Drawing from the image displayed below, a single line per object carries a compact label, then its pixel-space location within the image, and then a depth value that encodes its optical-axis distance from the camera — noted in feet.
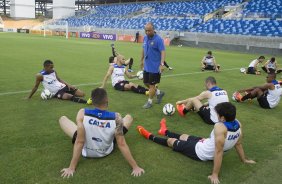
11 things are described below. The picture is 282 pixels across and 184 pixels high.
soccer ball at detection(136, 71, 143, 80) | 35.18
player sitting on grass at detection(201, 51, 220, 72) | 45.13
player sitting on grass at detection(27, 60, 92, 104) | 22.97
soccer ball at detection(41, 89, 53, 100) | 23.50
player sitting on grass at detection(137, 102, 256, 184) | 12.01
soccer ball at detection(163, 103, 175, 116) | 20.62
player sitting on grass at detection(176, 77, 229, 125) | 18.19
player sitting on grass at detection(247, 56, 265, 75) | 43.41
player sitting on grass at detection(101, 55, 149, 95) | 27.63
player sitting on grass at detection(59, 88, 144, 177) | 12.11
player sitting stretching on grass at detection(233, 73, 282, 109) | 23.28
